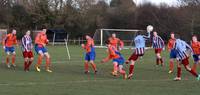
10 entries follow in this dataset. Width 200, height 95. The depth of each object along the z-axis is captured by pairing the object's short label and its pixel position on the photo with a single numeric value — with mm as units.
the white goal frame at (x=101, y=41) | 64800
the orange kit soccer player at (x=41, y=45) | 24453
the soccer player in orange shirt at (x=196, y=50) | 23667
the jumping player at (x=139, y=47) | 21344
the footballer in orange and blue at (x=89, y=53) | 24062
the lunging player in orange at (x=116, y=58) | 21625
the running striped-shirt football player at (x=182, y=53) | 19500
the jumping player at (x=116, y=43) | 23397
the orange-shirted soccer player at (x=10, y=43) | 26984
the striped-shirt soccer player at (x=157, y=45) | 29131
